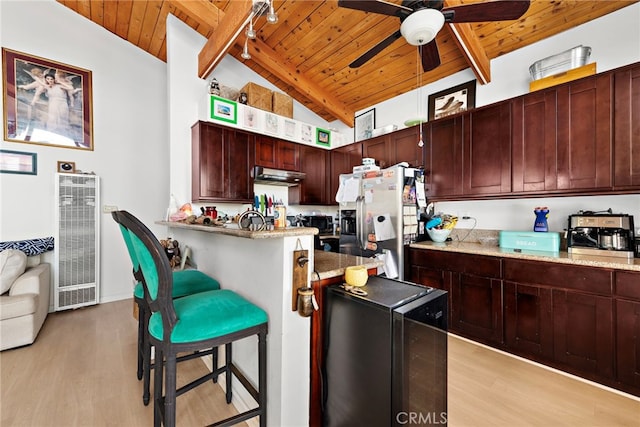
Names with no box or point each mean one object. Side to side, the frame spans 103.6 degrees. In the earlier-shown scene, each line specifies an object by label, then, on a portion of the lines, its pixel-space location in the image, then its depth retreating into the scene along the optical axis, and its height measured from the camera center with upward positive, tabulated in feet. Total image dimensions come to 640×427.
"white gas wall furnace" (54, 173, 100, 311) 9.89 -1.11
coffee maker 5.88 -0.57
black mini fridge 3.20 -2.03
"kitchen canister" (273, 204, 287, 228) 3.96 -0.08
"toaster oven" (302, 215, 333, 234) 13.32 -0.47
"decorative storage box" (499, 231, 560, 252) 6.89 -0.83
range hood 11.07 +1.73
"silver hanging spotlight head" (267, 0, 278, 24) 5.66 +4.45
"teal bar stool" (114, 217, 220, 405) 5.03 -1.72
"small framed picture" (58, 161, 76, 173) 10.19 +1.93
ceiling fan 5.28 +4.37
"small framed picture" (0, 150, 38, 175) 9.37 +1.99
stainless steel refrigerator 8.77 -0.05
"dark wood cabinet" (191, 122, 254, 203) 9.84 +2.05
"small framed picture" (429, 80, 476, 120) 9.84 +4.57
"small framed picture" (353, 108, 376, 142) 13.32 +4.80
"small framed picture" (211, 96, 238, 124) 9.97 +4.21
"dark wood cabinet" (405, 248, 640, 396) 5.42 -2.52
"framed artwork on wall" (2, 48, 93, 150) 9.53 +4.54
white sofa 7.03 -2.59
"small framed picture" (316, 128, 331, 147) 13.55 +4.16
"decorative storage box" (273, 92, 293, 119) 12.03 +5.31
